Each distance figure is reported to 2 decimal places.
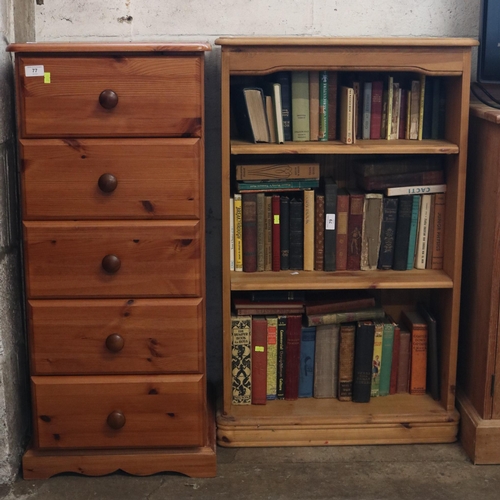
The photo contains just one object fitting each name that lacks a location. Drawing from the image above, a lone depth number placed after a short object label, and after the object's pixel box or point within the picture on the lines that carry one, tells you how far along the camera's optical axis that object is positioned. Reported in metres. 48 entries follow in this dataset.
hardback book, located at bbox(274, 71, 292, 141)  2.26
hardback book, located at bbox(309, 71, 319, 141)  2.27
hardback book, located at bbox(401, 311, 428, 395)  2.44
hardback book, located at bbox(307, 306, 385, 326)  2.38
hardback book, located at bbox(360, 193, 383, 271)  2.34
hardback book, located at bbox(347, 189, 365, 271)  2.34
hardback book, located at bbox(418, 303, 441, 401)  2.43
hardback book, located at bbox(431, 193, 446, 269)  2.35
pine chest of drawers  1.96
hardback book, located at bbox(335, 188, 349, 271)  2.34
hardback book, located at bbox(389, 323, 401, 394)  2.45
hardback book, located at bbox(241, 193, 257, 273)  2.30
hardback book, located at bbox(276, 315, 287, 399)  2.38
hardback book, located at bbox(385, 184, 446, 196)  2.33
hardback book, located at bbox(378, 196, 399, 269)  2.34
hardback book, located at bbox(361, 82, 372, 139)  2.30
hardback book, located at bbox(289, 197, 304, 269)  2.33
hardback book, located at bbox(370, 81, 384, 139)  2.30
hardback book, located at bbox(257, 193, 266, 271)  2.31
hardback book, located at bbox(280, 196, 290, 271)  2.32
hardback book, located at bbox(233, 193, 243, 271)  2.30
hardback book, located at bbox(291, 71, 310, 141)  2.26
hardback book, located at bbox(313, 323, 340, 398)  2.42
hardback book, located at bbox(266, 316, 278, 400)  2.38
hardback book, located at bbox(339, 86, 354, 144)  2.23
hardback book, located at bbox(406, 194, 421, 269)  2.35
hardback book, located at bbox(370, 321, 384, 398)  2.42
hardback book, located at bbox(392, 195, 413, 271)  2.34
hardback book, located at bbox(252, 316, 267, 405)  2.37
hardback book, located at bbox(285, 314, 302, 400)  2.38
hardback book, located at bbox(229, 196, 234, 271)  2.30
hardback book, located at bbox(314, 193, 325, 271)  2.33
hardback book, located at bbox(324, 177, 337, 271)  2.32
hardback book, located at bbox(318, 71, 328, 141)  2.27
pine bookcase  2.12
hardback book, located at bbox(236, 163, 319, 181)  2.29
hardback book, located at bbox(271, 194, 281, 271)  2.32
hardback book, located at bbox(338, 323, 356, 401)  2.40
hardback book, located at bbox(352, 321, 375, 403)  2.38
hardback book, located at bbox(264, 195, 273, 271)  2.32
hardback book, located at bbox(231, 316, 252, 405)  2.35
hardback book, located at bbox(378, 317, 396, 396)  2.43
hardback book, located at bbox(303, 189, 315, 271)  2.32
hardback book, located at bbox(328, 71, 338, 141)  2.29
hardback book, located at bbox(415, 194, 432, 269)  2.36
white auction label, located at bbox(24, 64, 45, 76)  1.94
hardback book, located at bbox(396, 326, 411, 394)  2.46
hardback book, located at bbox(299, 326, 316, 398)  2.41
